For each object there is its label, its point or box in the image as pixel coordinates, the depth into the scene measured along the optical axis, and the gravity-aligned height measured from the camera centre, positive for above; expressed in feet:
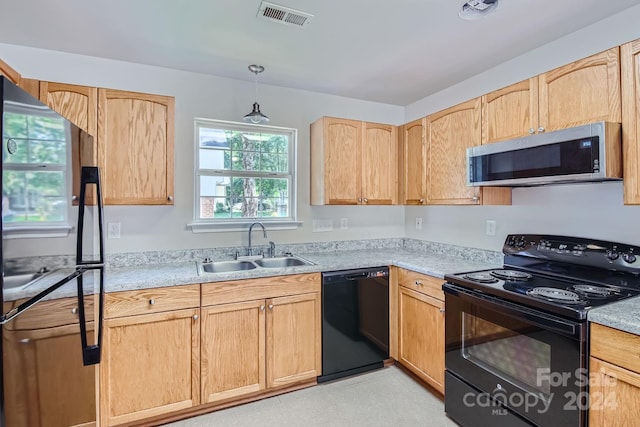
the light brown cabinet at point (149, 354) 6.11 -2.89
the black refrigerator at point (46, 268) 3.12 -0.70
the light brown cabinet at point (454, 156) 7.52 +1.39
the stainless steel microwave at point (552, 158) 5.07 +0.94
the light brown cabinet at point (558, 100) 5.25 +2.06
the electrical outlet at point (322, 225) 10.03 -0.50
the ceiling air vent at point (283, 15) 5.66 +3.61
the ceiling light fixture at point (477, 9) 5.04 +3.23
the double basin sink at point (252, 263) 8.33 -1.47
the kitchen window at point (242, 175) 8.81 +1.01
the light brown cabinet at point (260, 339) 6.85 -2.96
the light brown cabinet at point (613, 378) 4.00 -2.24
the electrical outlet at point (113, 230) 7.70 -0.48
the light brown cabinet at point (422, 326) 7.25 -2.89
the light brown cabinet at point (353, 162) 9.15 +1.41
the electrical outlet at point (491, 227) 8.25 -0.49
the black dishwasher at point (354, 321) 7.89 -2.87
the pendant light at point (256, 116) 7.77 +2.30
